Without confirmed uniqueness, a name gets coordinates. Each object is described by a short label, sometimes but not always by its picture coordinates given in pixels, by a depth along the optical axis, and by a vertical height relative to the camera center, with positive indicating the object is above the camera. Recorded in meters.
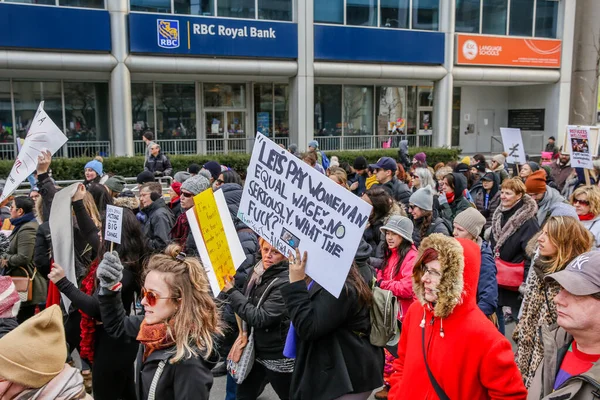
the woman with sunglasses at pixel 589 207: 6.03 -0.82
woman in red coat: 2.84 -1.08
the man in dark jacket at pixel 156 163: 12.98 -0.76
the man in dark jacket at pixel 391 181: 7.96 -0.72
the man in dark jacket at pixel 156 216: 6.51 -1.01
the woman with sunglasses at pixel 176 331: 2.91 -1.05
